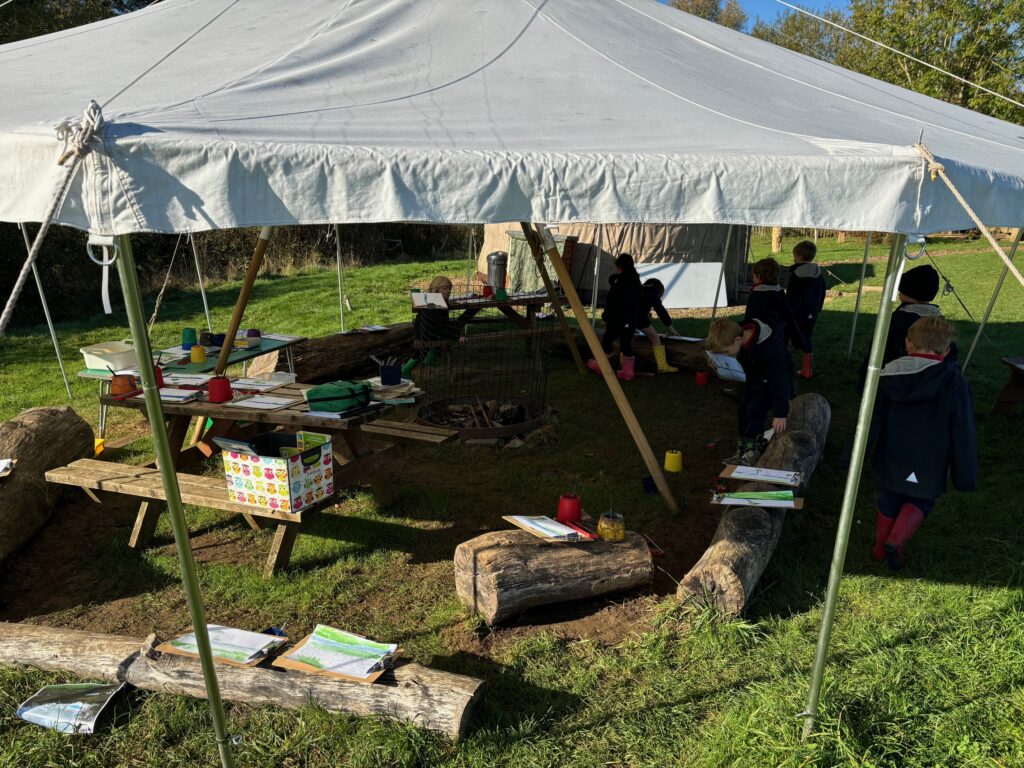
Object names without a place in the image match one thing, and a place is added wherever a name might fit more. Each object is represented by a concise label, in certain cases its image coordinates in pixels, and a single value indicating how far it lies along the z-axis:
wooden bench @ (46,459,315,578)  4.40
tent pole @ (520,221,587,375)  7.27
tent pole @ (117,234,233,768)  2.46
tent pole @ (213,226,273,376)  6.45
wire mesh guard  7.07
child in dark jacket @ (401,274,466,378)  8.70
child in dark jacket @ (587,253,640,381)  9.05
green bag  4.78
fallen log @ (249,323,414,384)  8.05
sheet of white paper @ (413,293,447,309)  8.89
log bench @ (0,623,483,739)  3.11
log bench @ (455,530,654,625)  3.92
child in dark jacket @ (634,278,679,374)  9.22
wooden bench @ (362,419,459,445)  5.31
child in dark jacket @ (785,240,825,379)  8.69
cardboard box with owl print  4.18
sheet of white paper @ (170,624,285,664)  3.36
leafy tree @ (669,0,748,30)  42.44
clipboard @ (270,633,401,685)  3.19
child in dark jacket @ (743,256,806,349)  6.11
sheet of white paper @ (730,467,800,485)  4.67
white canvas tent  2.49
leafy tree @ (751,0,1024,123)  25.98
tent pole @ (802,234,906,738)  2.84
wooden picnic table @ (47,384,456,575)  4.51
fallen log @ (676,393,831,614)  3.94
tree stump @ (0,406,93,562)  4.73
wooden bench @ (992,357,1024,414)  7.28
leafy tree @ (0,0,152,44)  15.30
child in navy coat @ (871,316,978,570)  4.23
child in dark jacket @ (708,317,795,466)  5.90
